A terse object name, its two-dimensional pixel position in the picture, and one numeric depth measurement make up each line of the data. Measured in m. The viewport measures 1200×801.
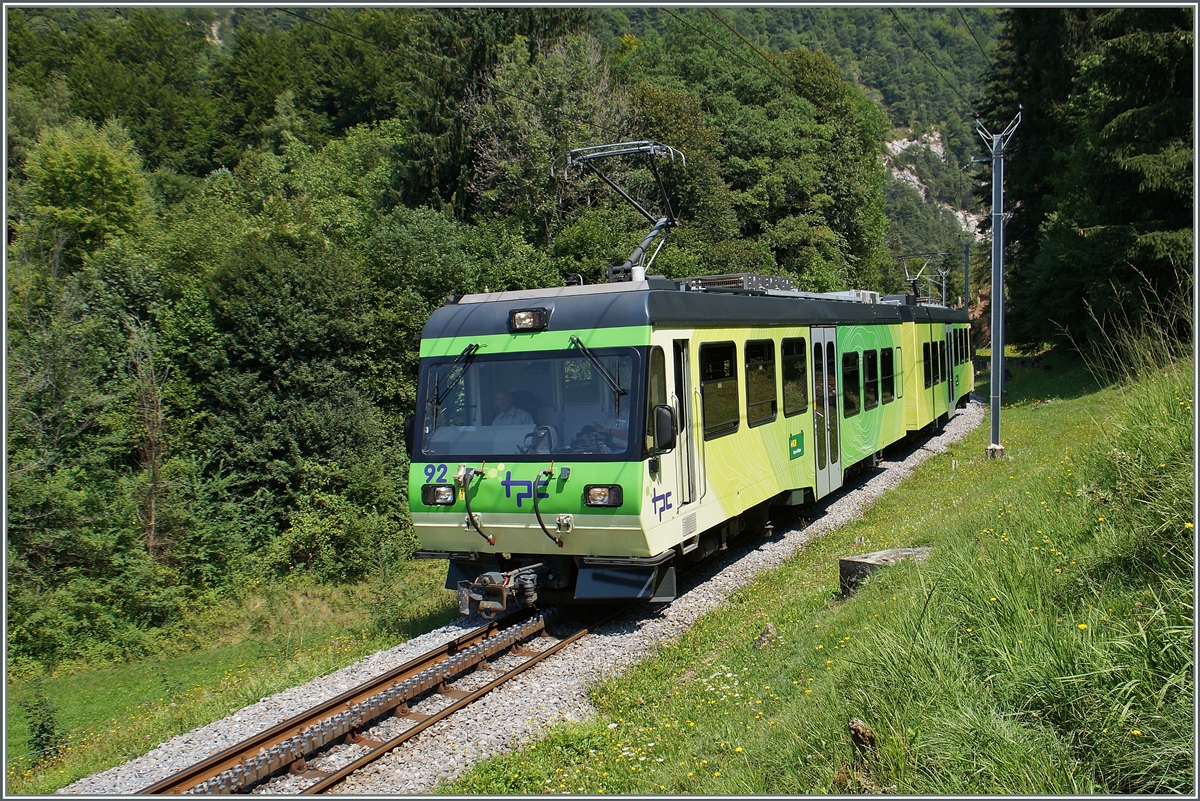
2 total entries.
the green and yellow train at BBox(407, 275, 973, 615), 7.61
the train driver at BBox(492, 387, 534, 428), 8.01
